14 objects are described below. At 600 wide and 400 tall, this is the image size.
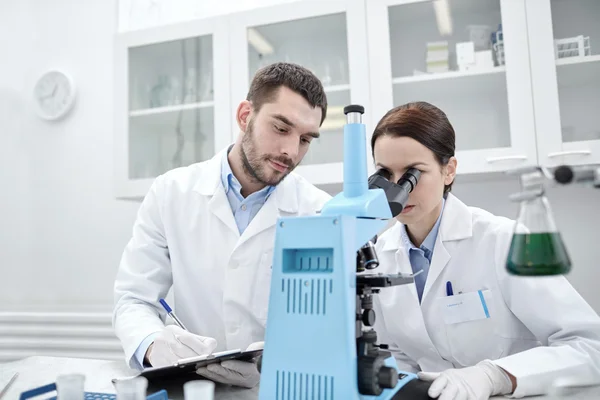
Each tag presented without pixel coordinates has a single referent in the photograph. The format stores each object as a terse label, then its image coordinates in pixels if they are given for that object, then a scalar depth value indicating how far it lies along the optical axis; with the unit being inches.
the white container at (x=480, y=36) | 85.3
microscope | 29.0
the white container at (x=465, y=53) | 86.3
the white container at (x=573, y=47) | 80.2
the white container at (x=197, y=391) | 28.1
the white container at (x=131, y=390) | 28.5
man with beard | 59.8
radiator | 101.2
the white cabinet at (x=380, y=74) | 79.7
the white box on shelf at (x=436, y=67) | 88.1
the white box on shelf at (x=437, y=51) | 88.4
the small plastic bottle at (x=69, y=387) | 28.7
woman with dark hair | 45.6
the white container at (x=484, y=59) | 84.6
